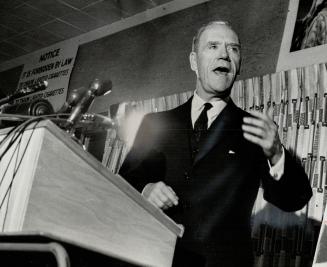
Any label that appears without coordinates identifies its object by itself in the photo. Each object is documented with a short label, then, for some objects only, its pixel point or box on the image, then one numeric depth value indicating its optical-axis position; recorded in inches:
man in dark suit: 82.9
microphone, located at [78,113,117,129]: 65.4
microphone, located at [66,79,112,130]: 64.3
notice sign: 213.2
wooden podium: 48.5
